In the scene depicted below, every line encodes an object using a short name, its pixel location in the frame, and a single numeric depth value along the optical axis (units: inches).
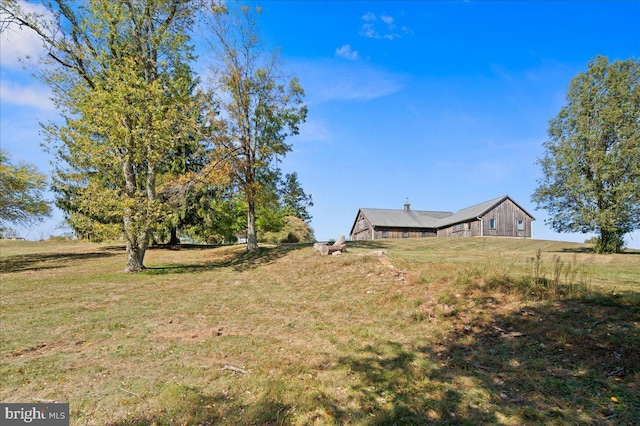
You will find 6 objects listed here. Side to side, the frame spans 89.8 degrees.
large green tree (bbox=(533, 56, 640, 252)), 825.5
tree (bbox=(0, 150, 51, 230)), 813.2
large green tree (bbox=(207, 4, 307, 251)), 764.6
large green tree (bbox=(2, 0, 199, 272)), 571.8
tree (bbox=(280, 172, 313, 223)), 2837.6
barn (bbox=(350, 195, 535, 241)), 1492.4
